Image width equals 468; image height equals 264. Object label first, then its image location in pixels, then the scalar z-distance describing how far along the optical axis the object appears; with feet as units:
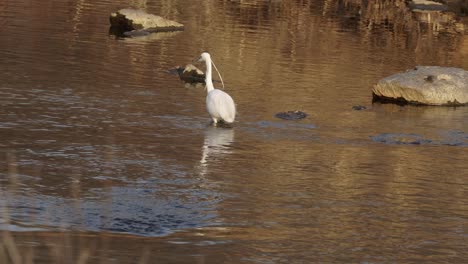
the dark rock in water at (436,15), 134.00
